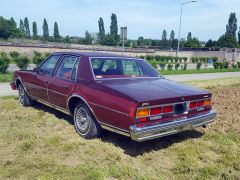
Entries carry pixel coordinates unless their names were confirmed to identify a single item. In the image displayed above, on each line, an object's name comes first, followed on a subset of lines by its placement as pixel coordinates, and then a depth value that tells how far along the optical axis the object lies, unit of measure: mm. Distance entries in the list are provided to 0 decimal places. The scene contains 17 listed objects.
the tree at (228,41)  46912
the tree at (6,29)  49742
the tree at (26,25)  89985
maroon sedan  2836
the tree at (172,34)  83553
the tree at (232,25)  53725
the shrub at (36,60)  12393
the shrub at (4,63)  10440
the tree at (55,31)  72876
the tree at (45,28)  80714
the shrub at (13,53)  18617
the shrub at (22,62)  11429
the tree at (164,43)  66499
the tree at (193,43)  50166
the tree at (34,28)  85205
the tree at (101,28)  66986
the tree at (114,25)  63215
